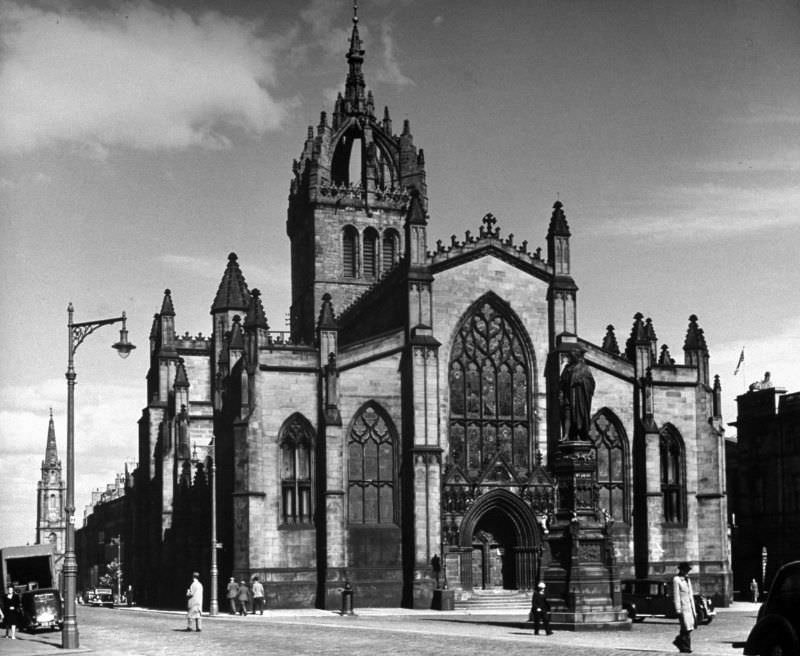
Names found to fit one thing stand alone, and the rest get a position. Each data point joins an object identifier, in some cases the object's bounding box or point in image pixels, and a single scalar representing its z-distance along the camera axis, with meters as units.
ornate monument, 38.09
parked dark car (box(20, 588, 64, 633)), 43.03
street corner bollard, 52.22
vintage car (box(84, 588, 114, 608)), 79.31
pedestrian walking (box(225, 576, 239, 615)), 53.19
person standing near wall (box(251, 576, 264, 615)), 52.41
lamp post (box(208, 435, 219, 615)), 51.69
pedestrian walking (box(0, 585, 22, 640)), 39.19
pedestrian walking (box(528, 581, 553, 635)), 35.72
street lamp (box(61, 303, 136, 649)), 32.53
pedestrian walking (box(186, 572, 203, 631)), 40.66
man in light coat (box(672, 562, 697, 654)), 28.44
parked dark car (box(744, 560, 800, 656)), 20.84
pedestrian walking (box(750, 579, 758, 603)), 64.25
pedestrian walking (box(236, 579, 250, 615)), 53.00
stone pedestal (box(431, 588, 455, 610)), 56.00
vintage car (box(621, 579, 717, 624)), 45.53
